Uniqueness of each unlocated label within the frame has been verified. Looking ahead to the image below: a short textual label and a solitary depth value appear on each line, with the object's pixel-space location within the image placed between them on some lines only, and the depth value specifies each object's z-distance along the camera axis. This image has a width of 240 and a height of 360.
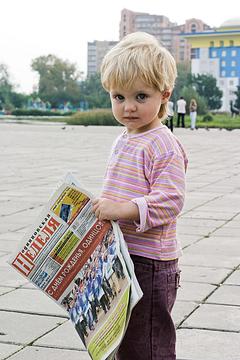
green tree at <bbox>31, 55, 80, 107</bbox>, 99.12
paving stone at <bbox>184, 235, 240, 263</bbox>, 5.93
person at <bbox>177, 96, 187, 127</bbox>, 35.72
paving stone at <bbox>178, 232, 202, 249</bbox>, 6.30
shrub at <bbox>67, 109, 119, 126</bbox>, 42.00
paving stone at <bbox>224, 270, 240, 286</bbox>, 4.90
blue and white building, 106.25
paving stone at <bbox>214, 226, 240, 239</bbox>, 6.72
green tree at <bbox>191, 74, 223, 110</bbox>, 90.75
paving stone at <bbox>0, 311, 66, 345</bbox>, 3.76
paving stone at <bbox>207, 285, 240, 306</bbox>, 4.45
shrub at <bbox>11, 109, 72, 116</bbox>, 63.53
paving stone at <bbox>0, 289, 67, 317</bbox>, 4.27
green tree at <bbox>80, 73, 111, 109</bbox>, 87.62
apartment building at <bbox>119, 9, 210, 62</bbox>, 157.12
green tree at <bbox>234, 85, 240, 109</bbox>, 81.88
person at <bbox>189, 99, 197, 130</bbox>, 35.03
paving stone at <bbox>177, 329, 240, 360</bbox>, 3.51
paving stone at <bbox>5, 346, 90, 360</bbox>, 3.48
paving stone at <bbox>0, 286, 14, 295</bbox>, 4.66
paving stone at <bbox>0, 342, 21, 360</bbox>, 3.50
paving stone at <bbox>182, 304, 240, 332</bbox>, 3.95
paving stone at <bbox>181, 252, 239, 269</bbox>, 5.48
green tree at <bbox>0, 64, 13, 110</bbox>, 84.93
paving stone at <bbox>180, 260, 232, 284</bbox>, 5.00
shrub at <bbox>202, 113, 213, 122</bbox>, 48.09
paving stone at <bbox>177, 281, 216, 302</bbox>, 4.54
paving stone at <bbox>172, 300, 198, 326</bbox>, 4.10
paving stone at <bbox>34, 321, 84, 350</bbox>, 3.68
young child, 2.71
